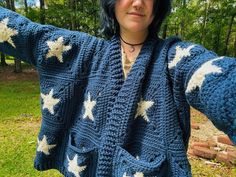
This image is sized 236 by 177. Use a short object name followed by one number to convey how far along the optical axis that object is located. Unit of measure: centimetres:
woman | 75
